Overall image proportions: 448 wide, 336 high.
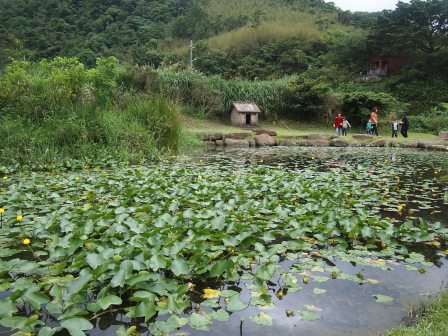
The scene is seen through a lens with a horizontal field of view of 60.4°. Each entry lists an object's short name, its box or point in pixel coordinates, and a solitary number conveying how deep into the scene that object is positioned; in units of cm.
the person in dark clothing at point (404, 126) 1596
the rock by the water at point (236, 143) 1303
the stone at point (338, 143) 1344
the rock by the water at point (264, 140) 1335
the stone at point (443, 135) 1464
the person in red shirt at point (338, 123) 1594
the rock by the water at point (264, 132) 1505
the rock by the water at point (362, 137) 1452
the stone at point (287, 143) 1365
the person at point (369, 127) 1638
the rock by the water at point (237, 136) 1376
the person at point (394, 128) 1617
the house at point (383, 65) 2550
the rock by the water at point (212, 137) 1352
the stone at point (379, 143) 1346
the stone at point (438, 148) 1204
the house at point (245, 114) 1788
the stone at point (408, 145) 1322
